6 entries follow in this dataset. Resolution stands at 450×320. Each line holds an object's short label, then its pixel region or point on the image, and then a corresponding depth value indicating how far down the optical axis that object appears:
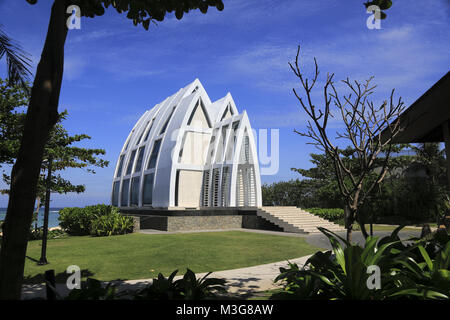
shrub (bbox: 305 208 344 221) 26.11
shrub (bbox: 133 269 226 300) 3.79
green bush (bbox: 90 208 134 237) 17.72
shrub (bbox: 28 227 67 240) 18.06
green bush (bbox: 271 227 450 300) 3.67
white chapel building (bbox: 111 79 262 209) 26.73
